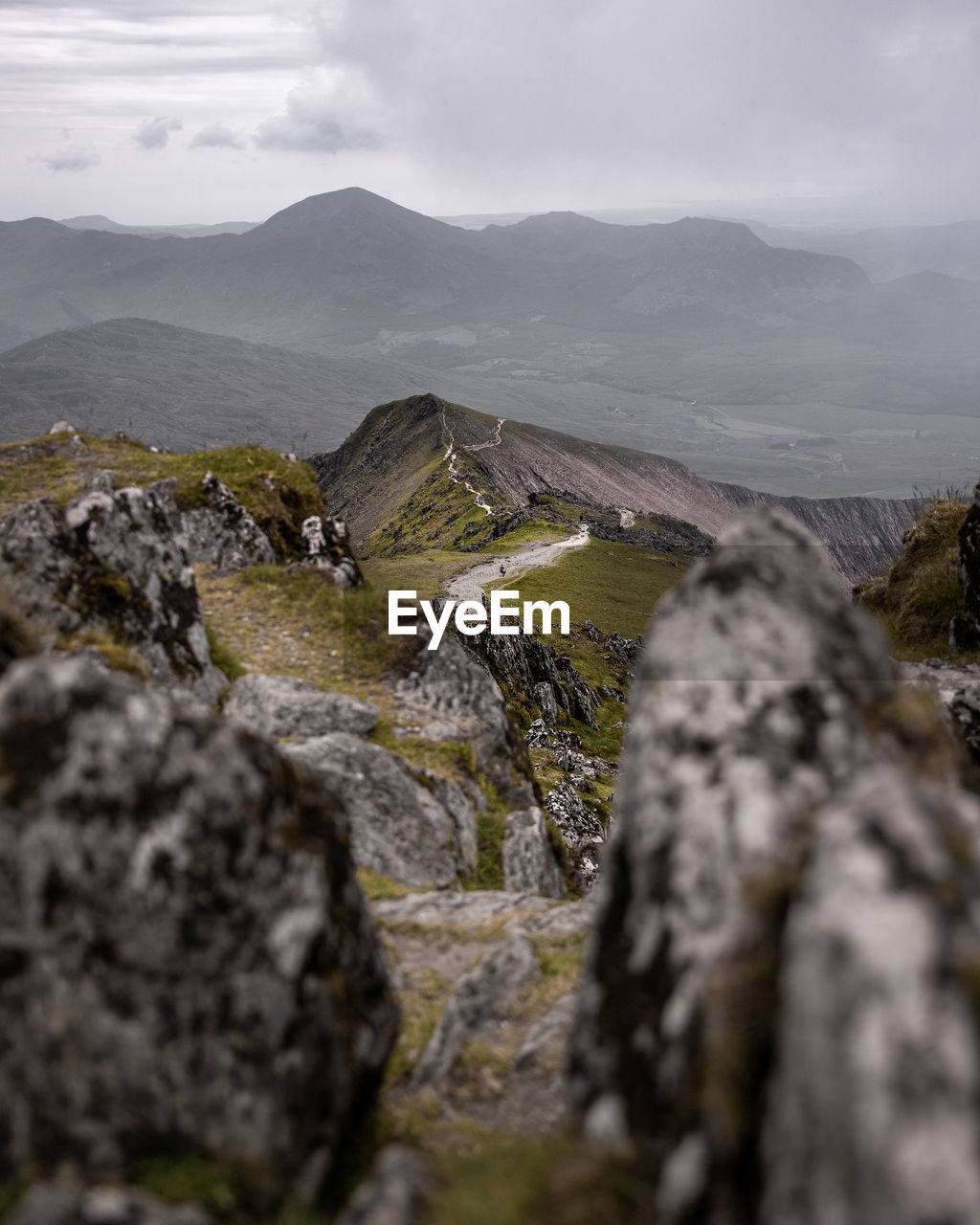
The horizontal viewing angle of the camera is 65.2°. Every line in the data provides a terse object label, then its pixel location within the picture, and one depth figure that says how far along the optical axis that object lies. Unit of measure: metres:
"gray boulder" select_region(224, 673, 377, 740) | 16.17
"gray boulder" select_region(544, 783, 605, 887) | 29.81
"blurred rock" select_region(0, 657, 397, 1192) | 6.46
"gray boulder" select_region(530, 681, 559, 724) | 55.21
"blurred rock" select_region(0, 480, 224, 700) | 15.27
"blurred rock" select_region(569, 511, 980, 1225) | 3.98
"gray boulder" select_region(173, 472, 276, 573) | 23.23
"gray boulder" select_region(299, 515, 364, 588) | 22.72
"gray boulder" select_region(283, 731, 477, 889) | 14.07
